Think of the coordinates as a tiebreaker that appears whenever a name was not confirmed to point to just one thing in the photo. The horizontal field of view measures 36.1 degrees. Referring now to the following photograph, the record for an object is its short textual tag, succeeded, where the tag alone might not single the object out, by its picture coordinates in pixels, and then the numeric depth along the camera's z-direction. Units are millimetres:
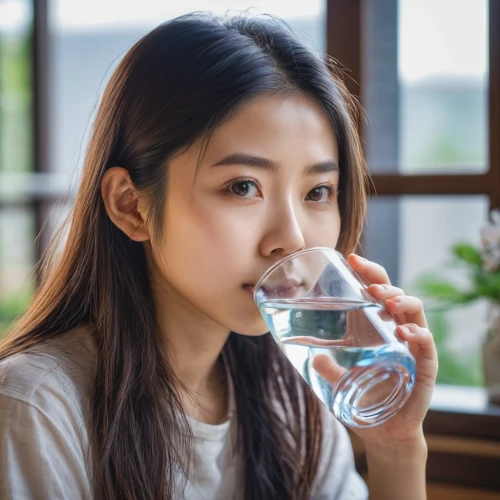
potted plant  1616
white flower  1610
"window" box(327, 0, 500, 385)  1855
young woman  1051
